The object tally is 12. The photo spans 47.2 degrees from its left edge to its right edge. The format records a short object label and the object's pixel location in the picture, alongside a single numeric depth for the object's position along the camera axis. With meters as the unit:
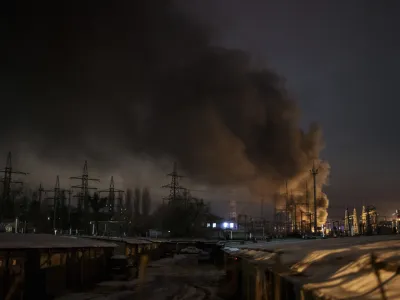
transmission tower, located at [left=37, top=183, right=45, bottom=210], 151.12
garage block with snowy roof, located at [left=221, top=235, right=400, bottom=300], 9.73
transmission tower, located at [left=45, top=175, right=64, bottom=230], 125.32
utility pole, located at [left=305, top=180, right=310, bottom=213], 111.56
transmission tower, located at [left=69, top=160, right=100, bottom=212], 128.75
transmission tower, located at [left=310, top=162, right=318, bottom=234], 84.38
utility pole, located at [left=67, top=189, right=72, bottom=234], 150.46
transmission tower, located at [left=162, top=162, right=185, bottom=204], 135.62
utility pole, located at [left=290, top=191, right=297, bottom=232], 109.66
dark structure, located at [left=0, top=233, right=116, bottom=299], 23.59
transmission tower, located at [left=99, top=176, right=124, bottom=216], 142.09
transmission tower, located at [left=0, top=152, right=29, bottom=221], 110.04
